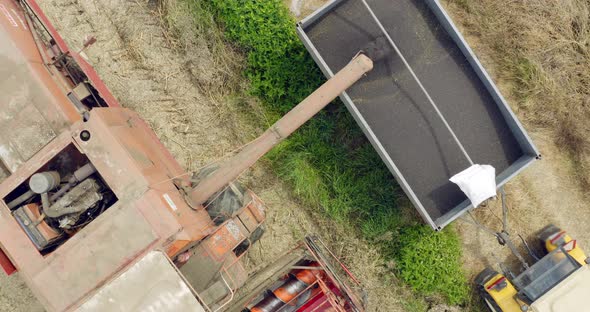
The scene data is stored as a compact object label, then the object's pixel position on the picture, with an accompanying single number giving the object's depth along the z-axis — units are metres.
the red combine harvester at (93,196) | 6.44
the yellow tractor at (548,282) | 8.19
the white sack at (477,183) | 7.77
